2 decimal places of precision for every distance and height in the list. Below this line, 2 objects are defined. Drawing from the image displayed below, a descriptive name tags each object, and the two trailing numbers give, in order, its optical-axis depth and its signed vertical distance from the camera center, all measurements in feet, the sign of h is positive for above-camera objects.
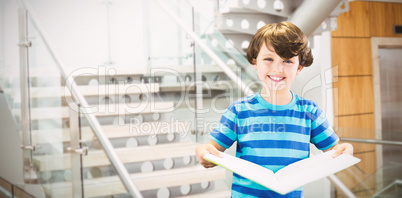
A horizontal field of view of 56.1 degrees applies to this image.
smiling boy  3.04 -0.21
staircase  7.18 -0.94
